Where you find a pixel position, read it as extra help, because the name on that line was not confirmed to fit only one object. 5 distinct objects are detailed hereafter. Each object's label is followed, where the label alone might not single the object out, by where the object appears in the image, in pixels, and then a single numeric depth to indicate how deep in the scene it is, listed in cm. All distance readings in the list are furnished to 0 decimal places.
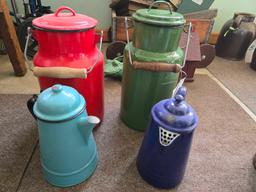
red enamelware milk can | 62
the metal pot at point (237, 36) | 157
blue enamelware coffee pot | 55
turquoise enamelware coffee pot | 54
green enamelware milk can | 68
